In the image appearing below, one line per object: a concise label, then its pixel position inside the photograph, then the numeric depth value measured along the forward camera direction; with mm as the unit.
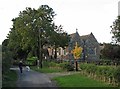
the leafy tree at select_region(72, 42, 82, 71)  40764
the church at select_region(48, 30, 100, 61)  60967
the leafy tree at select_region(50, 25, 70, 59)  42233
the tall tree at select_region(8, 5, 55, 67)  41286
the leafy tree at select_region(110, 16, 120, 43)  40862
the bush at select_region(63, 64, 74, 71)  28617
